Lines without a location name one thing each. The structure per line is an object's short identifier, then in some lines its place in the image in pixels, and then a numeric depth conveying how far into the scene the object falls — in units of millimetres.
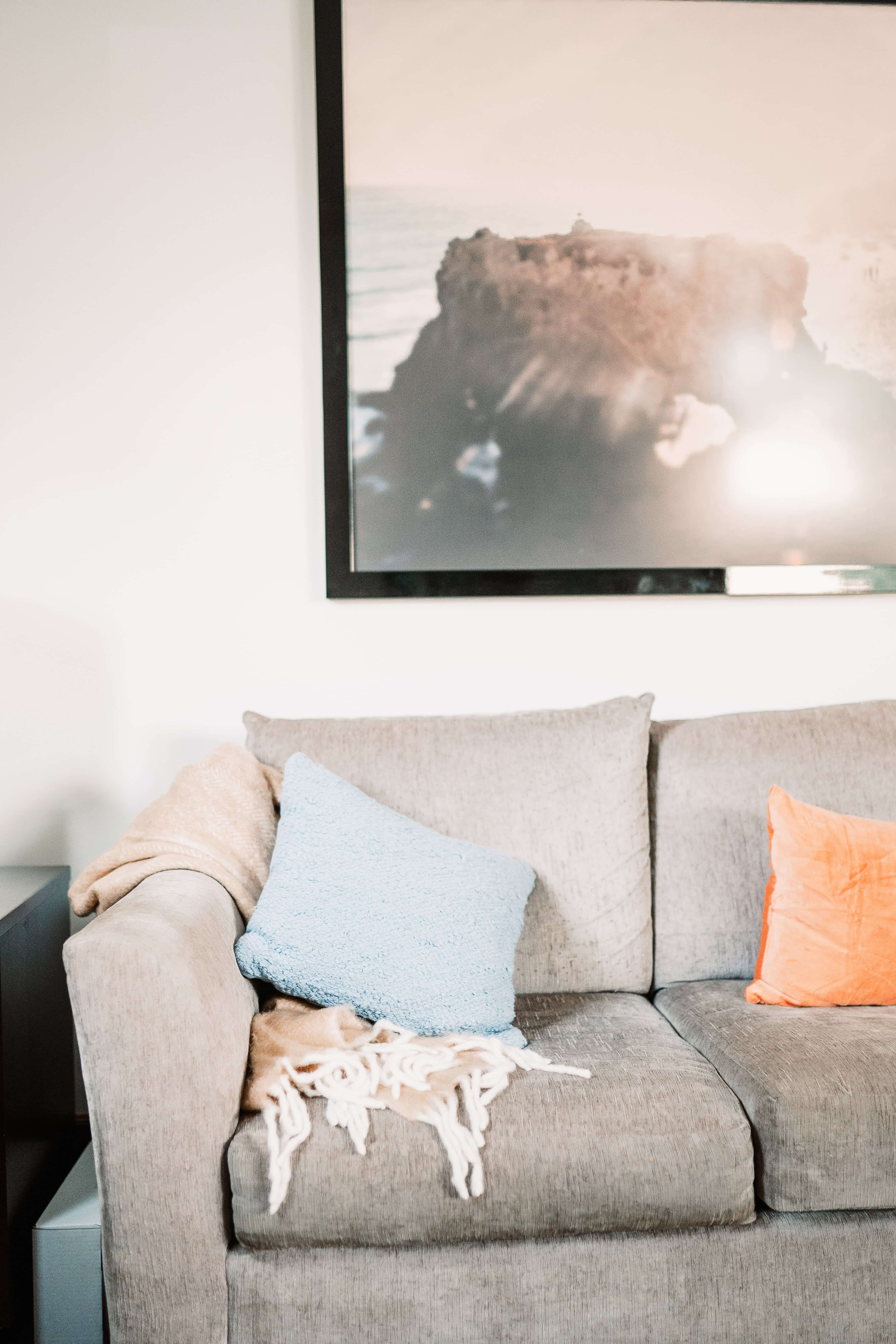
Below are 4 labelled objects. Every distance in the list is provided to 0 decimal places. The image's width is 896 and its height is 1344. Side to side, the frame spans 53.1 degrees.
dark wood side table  1372
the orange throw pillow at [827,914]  1443
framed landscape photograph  1941
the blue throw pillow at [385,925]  1356
